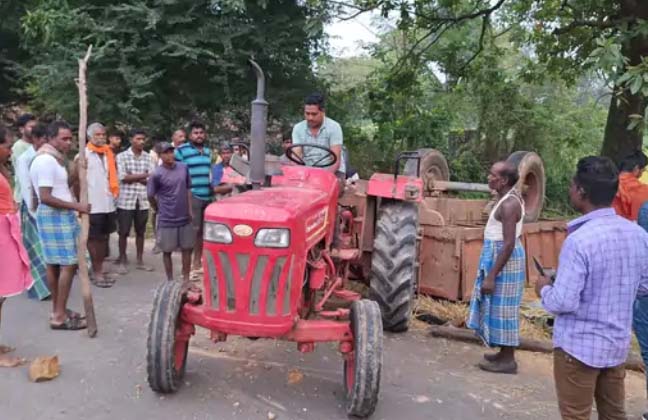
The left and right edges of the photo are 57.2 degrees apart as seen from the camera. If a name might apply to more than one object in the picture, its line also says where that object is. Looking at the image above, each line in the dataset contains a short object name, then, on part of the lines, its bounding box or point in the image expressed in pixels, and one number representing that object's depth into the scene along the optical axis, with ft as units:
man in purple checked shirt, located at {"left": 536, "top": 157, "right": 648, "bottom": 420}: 9.06
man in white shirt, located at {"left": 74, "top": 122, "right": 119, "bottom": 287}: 22.33
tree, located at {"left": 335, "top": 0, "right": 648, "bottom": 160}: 27.04
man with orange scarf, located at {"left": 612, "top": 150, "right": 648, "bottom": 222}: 15.28
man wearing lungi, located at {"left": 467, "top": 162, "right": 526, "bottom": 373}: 15.10
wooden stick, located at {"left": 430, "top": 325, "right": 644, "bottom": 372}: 16.83
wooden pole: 16.85
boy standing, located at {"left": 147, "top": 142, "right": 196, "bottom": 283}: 21.04
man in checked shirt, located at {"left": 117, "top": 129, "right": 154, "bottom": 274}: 24.17
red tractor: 11.58
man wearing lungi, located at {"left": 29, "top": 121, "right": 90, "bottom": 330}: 16.63
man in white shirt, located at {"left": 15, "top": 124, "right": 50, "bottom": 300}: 20.04
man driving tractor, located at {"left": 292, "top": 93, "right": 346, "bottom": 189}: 16.98
